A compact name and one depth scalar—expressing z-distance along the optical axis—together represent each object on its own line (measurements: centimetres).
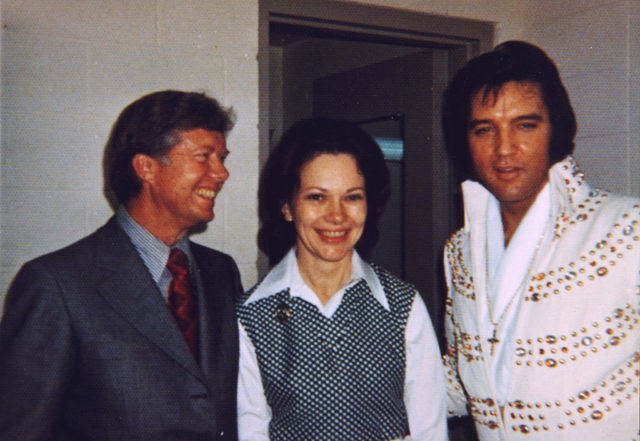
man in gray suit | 128
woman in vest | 153
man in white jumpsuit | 138
